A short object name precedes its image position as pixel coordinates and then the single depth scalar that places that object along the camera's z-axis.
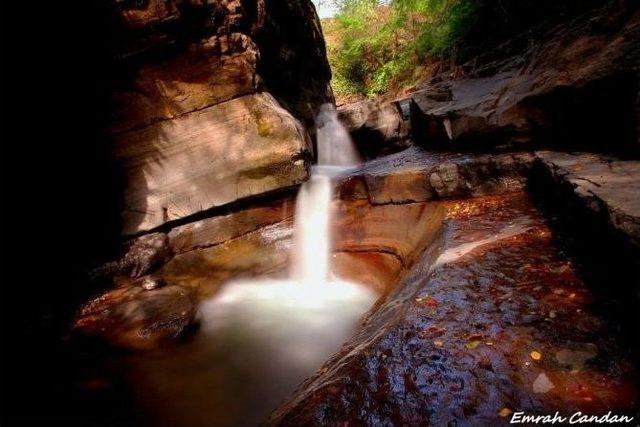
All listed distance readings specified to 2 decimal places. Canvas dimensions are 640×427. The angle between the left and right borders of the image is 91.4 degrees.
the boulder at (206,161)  6.40
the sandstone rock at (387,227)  5.22
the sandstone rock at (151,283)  5.83
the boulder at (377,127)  10.17
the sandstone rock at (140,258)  6.18
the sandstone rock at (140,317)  4.68
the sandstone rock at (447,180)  5.24
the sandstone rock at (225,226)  6.62
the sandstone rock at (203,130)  6.20
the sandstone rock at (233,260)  6.42
